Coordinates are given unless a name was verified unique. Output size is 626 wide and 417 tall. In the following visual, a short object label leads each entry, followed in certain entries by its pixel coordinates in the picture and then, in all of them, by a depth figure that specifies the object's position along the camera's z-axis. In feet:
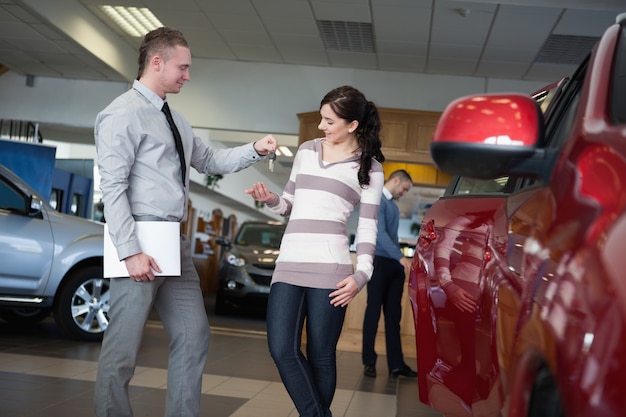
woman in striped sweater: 10.48
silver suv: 24.81
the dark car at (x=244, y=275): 40.47
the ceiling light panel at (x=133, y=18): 33.71
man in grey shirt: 10.24
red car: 3.70
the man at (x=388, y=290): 24.13
